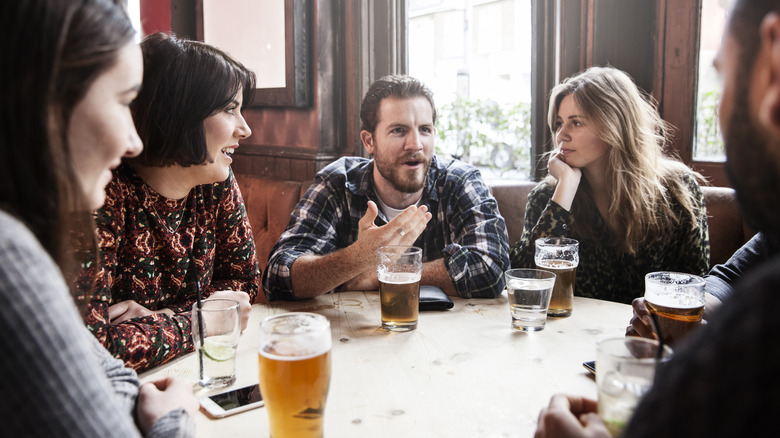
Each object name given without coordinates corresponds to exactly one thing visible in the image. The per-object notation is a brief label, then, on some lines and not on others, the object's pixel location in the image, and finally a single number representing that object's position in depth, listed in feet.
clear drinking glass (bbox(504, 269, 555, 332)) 4.47
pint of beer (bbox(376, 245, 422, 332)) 4.51
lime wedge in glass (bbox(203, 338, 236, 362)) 3.60
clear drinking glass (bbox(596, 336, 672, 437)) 2.37
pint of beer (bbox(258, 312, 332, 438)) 2.75
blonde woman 6.74
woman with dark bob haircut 5.04
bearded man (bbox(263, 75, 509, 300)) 6.30
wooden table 3.05
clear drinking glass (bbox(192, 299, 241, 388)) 3.60
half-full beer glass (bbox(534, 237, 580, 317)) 4.83
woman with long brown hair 1.80
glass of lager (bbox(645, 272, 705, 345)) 4.00
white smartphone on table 3.19
